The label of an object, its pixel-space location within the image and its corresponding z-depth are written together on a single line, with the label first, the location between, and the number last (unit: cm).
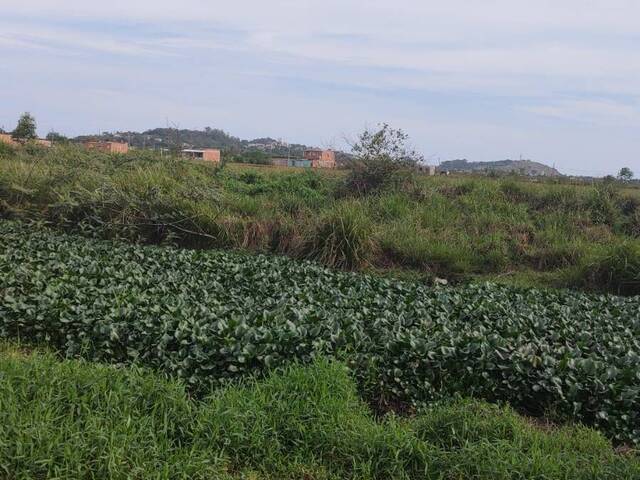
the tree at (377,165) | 1430
